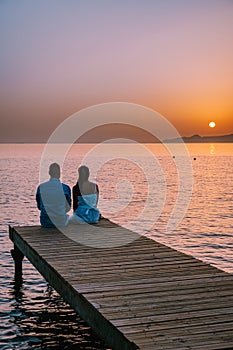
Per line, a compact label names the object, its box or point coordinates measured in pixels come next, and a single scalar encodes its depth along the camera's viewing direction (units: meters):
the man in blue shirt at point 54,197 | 13.78
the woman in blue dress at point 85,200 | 14.24
